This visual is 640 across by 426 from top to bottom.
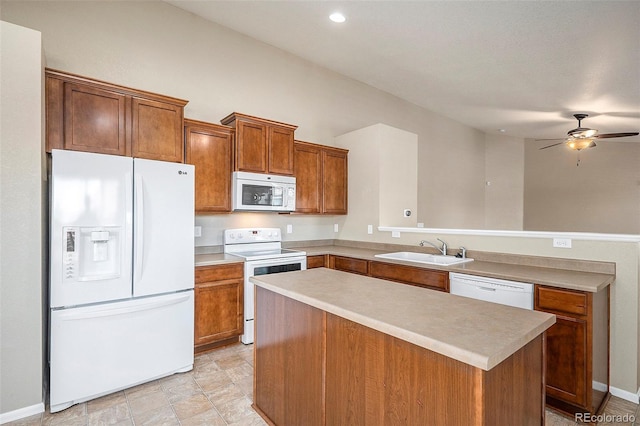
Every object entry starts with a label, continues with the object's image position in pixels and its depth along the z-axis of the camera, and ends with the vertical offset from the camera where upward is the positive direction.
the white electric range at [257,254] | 3.24 -0.49
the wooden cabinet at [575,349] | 2.04 -0.91
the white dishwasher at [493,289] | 2.31 -0.60
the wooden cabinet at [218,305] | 2.96 -0.92
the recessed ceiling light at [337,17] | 3.29 +2.04
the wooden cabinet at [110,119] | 2.38 +0.74
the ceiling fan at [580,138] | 5.10 +1.20
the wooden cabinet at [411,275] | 2.85 -0.62
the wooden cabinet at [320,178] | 4.13 +0.45
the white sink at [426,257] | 3.10 -0.50
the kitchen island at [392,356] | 1.04 -0.58
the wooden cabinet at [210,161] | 3.18 +0.51
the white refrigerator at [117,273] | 2.14 -0.48
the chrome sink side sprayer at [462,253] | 3.24 -0.42
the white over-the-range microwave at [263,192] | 3.43 +0.21
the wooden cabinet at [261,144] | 3.45 +0.76
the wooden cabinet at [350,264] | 3.62 -0.64
